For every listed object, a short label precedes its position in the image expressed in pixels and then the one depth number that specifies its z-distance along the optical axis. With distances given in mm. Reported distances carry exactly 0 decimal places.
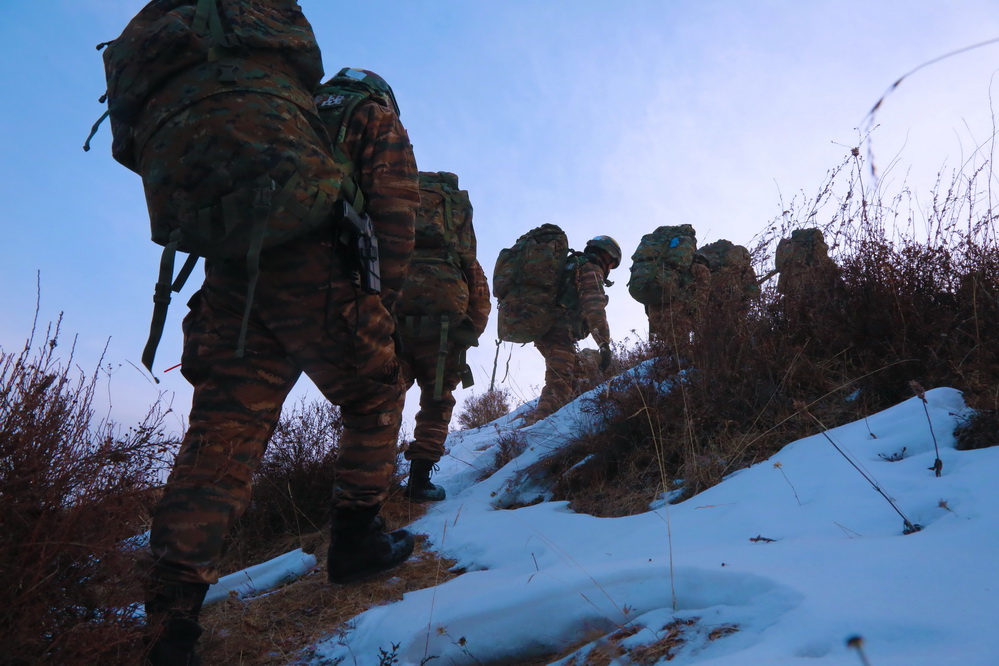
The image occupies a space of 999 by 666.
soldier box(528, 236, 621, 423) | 6598
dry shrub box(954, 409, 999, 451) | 1928
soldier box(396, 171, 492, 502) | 3818
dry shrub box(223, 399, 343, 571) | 3512
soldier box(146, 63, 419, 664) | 1865
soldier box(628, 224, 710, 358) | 8414
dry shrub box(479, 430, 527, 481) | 4590
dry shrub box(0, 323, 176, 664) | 1300
